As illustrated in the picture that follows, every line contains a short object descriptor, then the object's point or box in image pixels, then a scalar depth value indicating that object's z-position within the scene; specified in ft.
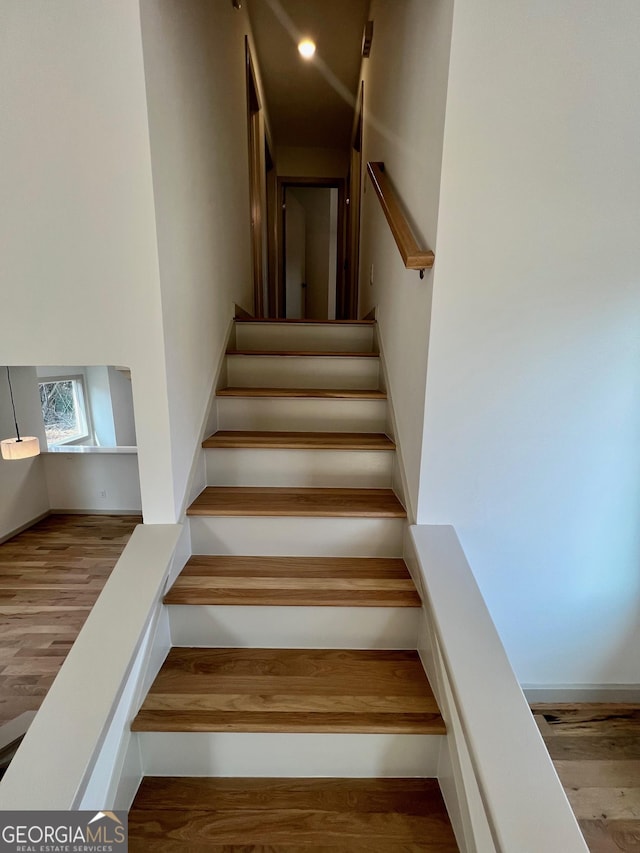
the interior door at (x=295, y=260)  21.72
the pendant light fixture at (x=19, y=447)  12.01
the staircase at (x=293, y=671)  3.49
